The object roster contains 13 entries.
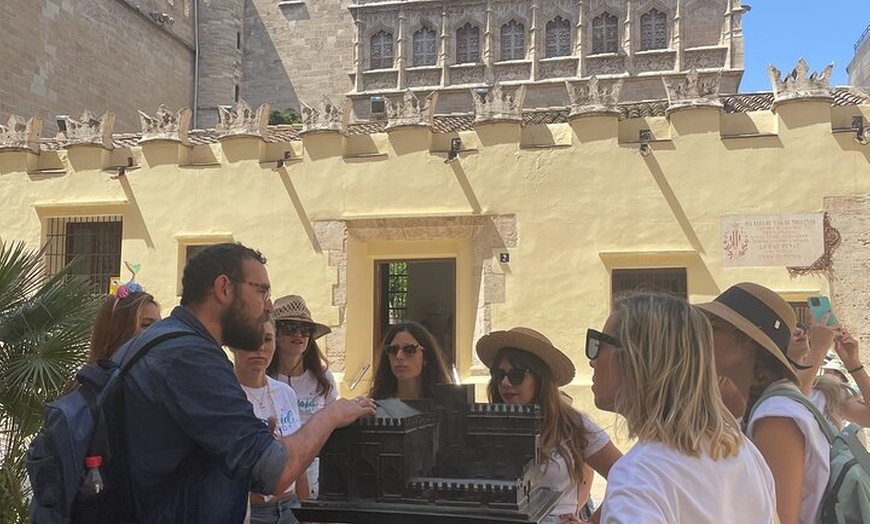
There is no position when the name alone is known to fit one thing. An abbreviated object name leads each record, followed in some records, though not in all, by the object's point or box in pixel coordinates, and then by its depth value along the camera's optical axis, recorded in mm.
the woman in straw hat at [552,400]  3316
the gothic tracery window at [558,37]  29828
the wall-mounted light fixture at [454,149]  10484
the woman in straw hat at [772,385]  2193
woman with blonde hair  1770
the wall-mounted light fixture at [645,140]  9898
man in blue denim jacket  2047
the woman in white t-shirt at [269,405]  3488
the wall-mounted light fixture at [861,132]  9269
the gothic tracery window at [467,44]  30516
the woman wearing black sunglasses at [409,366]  3982
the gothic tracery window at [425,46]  30781
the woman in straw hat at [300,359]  4594
